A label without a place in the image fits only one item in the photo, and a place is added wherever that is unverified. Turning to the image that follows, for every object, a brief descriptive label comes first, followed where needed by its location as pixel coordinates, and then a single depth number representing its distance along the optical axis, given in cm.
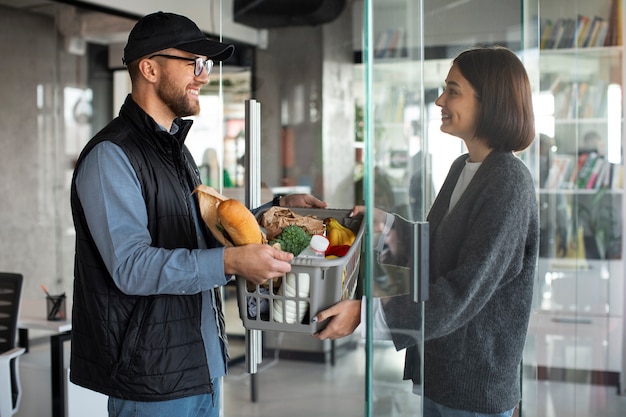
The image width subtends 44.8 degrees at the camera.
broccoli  153
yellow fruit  162
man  165
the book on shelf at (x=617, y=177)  481
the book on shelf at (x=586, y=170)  487
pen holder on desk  363
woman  149
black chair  325
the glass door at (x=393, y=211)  135
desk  344
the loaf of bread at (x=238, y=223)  150
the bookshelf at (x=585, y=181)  480
